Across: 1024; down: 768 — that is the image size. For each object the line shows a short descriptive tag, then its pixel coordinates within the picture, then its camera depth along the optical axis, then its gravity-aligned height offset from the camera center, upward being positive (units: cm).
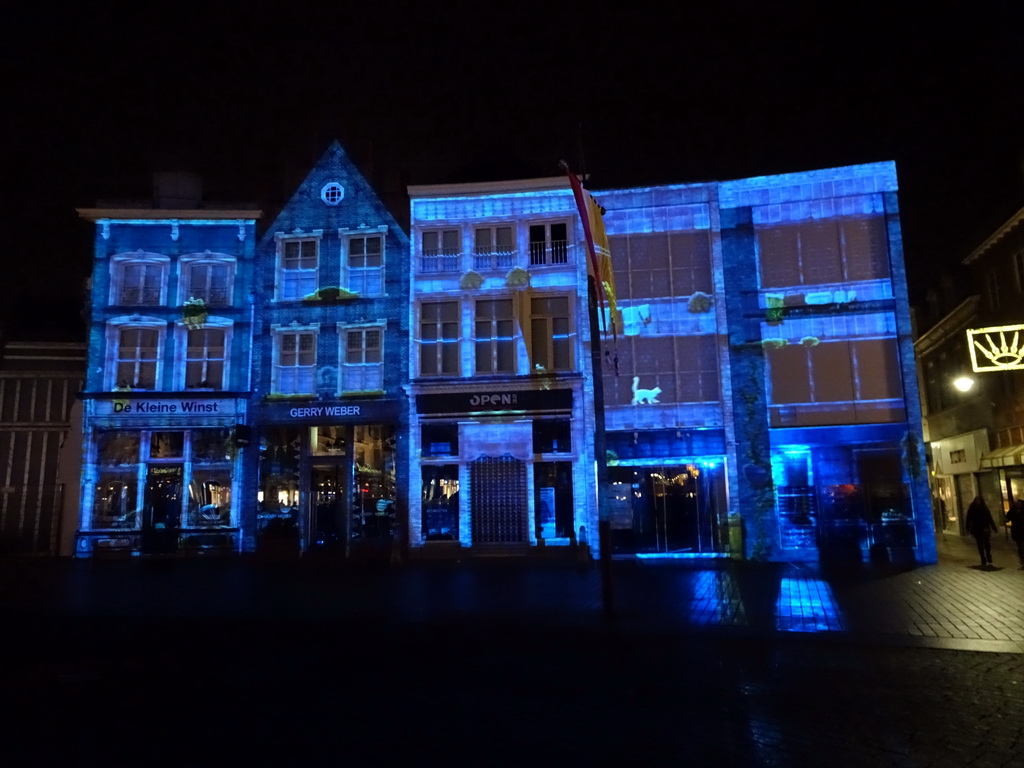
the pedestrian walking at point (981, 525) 1839 -48
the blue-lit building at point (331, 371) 2503 +468
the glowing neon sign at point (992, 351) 1827 +371
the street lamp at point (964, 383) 2662 +427
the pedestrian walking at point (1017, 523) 1775 -43
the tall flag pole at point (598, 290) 1312 +420
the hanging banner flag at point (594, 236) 1417 +523
